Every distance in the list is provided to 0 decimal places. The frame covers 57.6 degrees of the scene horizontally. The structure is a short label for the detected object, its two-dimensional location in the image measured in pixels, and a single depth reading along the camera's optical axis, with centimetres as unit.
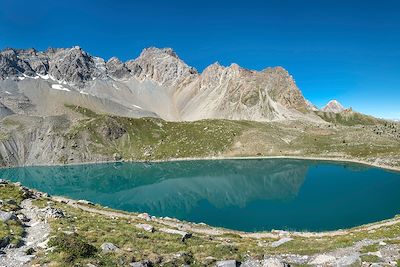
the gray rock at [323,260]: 2955
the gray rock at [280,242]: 3969
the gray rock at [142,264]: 2728
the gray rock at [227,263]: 2877
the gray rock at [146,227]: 4195
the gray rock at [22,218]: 3918
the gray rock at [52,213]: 4262
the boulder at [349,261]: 2802
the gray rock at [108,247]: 3021
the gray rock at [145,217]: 6179
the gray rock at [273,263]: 2805
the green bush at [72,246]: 2766
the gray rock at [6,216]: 3631
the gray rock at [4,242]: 2944
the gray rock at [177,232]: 3906
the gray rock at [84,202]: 7198
